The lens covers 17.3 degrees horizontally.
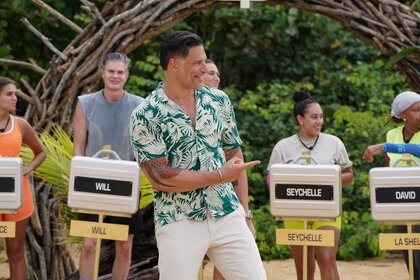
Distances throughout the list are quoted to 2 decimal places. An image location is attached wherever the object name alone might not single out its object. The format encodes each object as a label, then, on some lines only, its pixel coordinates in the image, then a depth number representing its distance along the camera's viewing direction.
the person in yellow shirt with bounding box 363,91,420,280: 8.28
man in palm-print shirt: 5.63
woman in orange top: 8.62
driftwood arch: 9.93
